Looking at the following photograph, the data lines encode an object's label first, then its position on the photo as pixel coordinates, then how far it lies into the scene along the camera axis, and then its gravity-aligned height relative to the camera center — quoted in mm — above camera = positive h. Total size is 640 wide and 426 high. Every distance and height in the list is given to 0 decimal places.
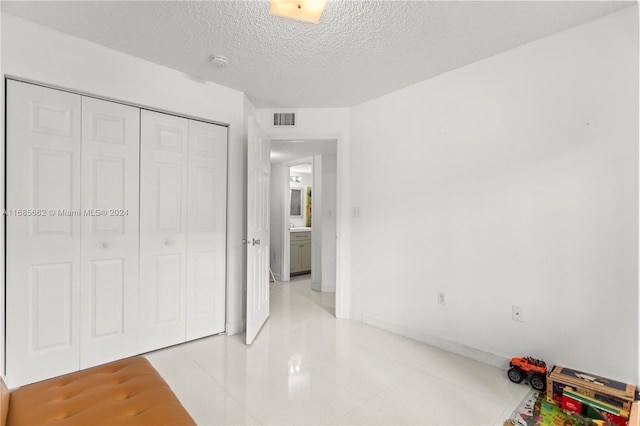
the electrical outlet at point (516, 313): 2275 -734
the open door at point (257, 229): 2734 -183
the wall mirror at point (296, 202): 6723 +185
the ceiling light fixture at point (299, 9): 1646 +1083
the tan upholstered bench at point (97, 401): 1117 -754
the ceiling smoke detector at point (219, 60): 2402 +1161
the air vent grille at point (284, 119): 3541 +1034
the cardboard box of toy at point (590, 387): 1692 -984
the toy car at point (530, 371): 2010 -1041
